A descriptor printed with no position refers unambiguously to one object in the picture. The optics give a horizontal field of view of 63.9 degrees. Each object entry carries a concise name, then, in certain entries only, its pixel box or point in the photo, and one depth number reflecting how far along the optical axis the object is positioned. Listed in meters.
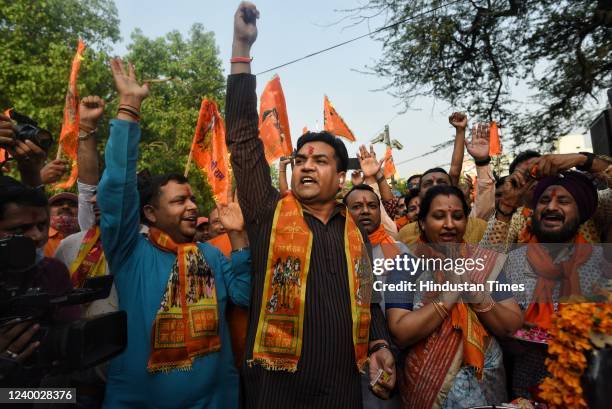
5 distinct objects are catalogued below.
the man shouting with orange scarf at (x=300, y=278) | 1.95
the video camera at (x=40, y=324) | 1.45
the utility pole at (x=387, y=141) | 8.52
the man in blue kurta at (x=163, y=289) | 2.04
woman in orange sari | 2.14
